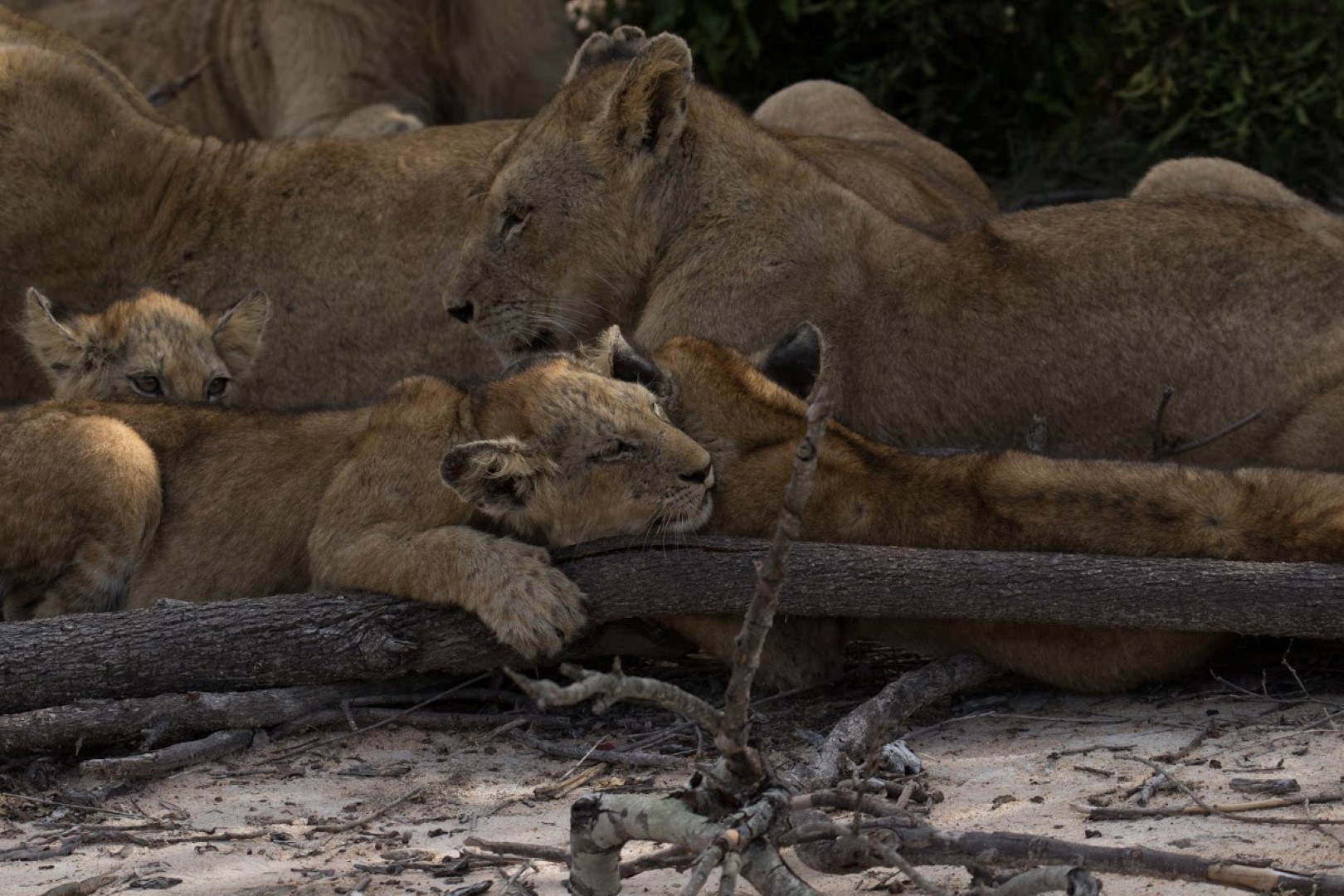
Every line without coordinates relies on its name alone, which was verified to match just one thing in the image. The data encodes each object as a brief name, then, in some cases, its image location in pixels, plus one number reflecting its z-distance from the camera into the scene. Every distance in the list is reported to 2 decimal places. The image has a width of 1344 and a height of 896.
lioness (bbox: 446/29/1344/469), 12.48
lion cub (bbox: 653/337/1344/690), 10.34
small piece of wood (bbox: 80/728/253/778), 10.12
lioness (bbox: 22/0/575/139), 21.61
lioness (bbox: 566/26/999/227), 14.64
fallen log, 9.87
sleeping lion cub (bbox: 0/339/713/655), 10.63
